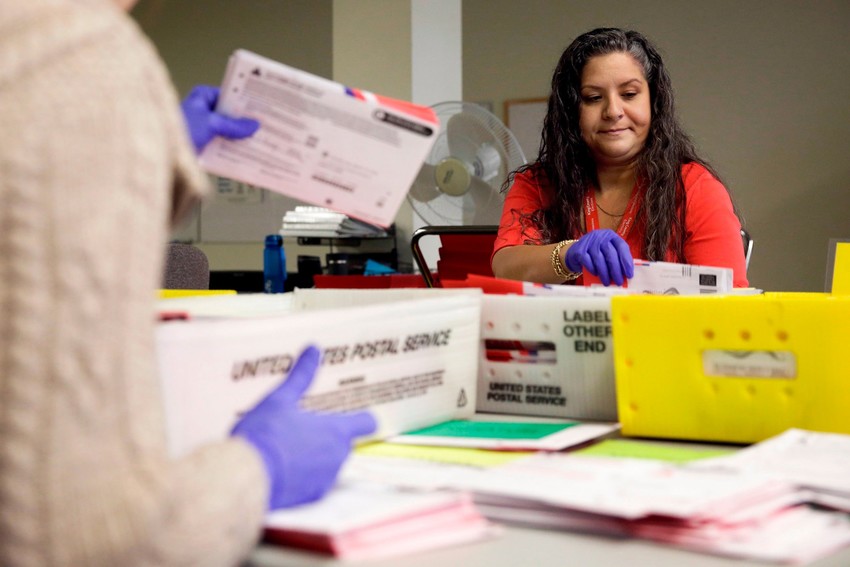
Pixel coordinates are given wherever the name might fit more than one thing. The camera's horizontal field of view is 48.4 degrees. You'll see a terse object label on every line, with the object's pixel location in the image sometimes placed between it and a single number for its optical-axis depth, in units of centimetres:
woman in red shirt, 215
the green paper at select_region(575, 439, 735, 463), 103
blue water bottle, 372
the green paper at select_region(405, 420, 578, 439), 112
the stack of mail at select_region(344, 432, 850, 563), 75
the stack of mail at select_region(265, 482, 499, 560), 73
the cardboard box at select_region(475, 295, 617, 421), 121
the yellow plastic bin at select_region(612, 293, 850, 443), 107
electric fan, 358
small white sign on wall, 548
